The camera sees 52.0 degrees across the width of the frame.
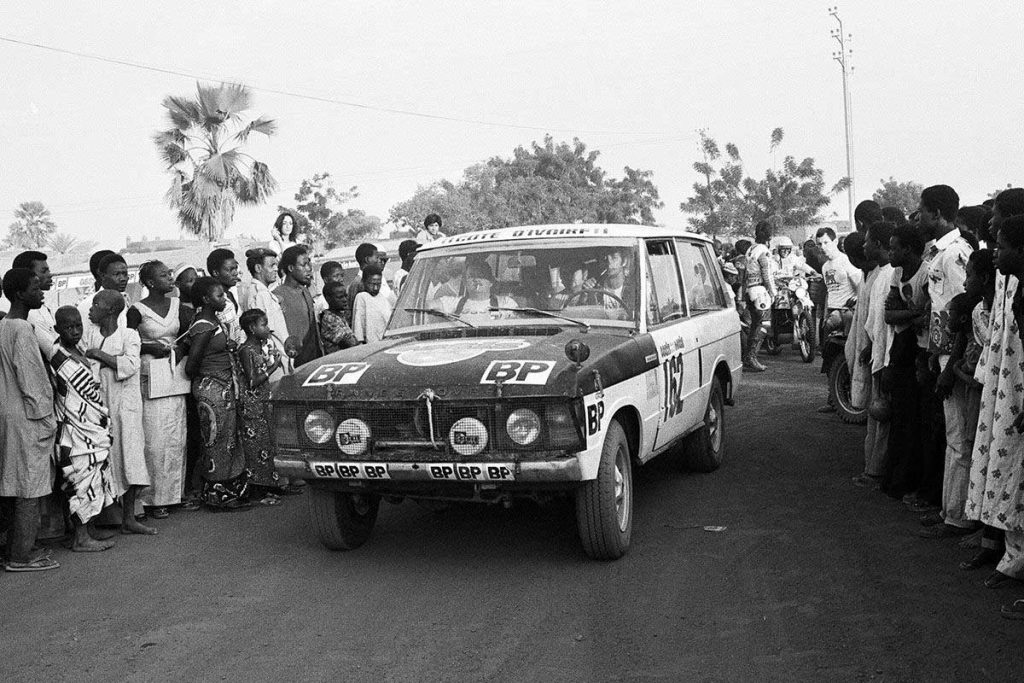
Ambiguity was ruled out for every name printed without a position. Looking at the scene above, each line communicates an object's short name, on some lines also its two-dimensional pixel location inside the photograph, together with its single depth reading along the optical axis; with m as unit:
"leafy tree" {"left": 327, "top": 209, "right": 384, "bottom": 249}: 40.00
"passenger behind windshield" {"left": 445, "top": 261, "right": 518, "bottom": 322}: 6.59
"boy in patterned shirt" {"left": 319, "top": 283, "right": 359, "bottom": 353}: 8.65
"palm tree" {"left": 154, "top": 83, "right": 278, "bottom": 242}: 24.59
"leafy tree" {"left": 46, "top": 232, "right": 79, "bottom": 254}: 40.09
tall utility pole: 36.75
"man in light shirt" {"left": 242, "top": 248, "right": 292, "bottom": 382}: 8.10
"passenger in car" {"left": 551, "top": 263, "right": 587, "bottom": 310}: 6.55
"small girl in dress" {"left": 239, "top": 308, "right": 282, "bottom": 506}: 7.55
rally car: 5.21
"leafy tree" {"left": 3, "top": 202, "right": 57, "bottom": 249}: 46.00
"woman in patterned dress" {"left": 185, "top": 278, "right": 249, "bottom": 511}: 7.32
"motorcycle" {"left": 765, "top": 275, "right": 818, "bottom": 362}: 15.65
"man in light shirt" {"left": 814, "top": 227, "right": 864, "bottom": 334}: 10.77
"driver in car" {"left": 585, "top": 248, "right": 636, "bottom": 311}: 6.51
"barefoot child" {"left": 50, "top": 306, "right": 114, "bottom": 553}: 6.29
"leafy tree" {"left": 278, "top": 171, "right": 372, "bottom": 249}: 39.88
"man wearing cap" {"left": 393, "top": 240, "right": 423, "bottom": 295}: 10.42
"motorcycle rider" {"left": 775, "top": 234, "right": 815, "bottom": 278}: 16.50
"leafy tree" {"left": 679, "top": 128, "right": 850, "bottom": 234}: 40.00
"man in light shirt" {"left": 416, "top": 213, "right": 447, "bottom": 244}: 12.61
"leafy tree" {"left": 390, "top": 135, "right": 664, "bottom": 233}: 44.41
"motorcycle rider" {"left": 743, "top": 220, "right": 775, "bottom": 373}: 14.81
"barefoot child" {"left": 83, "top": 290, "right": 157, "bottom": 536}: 6.79
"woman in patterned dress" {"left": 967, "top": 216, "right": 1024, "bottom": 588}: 4.75
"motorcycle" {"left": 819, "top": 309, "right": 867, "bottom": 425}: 9.96
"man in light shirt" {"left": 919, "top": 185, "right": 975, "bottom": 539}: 5.82
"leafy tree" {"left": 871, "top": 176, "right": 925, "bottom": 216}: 65.19
